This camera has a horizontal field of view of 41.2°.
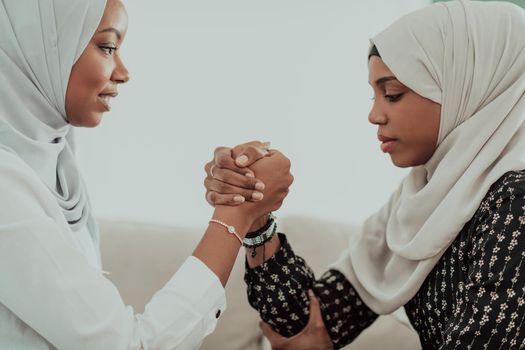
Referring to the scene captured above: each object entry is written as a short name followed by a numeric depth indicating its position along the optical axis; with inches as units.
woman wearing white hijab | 47.9
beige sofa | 84.4
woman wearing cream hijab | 52.8
